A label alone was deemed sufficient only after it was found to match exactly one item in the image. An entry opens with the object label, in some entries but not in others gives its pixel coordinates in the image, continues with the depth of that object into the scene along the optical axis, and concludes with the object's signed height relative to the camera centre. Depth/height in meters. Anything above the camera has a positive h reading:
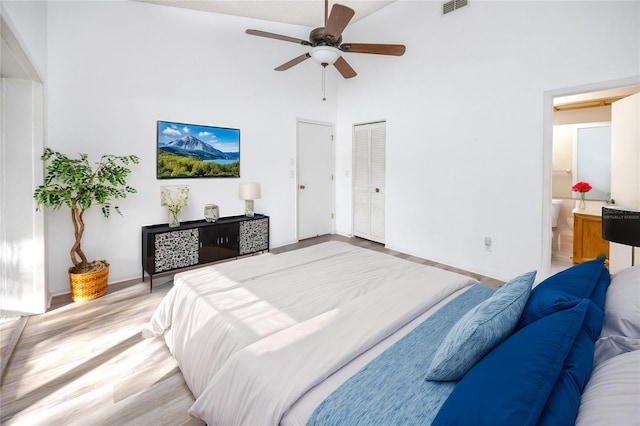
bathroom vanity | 3.85 -0.48
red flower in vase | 4.41 +0.17
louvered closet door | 5.25 +0.31
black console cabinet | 3.52 -0.53
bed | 0.81 -0.58
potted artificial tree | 2.84 +0.04
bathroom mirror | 4.53 +0.61
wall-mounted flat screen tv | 3.96 +0.64
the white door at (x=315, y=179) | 5.50 +0.35
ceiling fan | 2.48 +1.41
